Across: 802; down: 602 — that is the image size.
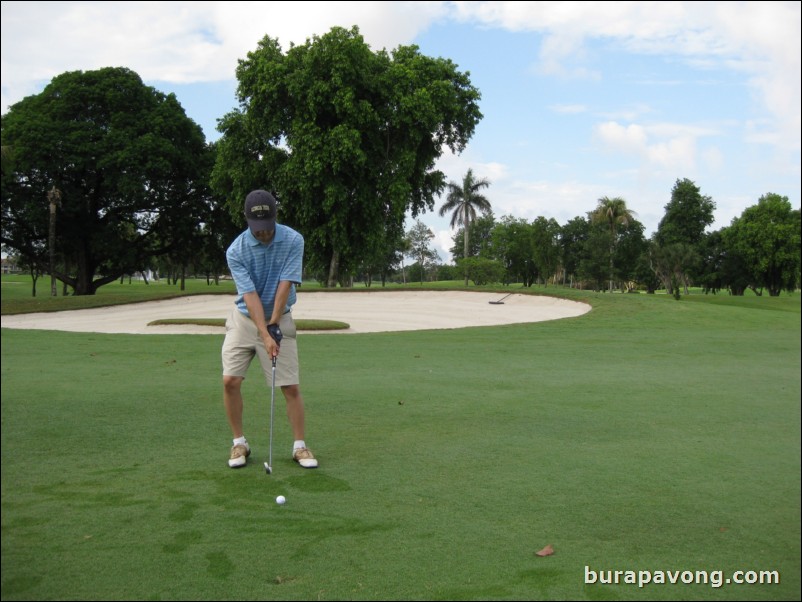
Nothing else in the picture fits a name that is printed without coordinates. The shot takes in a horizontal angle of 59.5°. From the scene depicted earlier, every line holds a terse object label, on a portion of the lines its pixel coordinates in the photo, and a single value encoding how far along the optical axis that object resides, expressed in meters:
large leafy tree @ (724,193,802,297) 52.66
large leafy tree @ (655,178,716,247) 60.11
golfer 5.81
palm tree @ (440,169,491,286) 88.18
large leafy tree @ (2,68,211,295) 35.94
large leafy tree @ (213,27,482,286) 38.94
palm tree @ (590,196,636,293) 87.69
